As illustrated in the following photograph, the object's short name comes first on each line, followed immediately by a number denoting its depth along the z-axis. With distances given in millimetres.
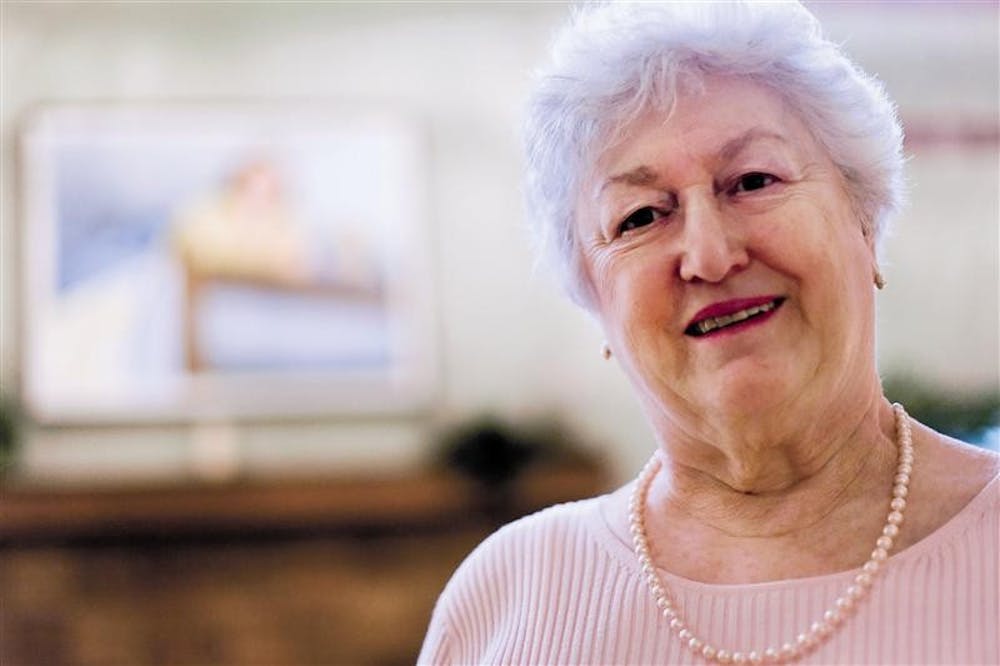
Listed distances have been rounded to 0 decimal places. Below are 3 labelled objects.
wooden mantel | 3639
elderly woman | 990
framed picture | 3809
